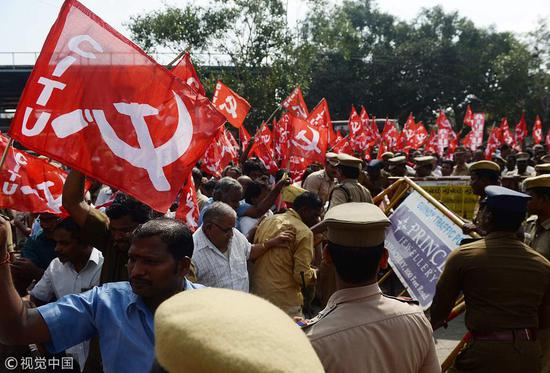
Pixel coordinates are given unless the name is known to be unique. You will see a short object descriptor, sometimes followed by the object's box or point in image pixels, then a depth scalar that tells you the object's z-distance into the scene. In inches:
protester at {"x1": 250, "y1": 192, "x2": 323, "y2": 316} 163.6
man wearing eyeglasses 145.0
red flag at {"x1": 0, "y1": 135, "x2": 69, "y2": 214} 169.8
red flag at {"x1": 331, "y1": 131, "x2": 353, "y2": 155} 489.8
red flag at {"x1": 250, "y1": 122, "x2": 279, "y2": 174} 389.3
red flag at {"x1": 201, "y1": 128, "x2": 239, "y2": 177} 337.4
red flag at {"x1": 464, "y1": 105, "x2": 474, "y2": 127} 726.5
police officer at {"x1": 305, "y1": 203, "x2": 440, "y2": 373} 75.1
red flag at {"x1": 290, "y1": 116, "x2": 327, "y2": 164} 342.3
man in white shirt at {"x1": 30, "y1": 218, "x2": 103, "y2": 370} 132.1
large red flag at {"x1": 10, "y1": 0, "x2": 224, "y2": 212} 115.0
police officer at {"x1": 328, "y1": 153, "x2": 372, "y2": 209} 219.3
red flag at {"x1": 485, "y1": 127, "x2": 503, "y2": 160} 634.8
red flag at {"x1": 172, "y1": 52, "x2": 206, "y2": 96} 223.3
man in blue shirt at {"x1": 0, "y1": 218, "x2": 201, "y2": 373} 79.0
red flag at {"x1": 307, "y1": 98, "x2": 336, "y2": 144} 402.4
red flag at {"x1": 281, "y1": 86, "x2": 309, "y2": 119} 367.6
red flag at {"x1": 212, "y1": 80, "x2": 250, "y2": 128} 339.9
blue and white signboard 156.9
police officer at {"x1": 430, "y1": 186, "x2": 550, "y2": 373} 114.5
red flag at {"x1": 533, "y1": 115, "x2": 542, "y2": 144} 784.4
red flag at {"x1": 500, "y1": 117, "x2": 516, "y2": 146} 724.9
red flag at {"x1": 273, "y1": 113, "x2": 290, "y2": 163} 357.8
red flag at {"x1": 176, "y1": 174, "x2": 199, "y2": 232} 183.9
